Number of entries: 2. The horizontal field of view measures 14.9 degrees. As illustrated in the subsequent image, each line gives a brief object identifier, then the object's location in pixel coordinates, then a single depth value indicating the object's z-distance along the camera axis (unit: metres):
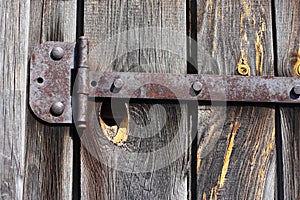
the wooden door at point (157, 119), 1.48
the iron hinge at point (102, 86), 1.47
